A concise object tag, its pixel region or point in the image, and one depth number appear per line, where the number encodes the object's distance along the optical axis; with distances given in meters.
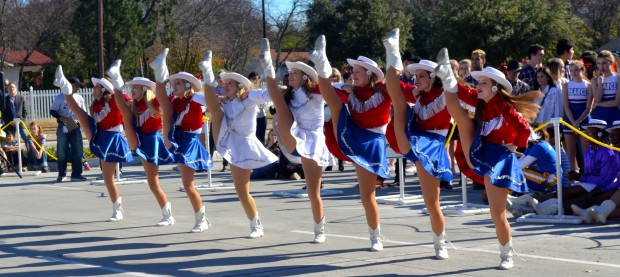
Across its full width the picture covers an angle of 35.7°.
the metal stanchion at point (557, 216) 10.09
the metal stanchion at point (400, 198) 12.44
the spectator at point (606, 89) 12.59
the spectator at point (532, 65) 13.66
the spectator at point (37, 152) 19.47
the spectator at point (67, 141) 17.11
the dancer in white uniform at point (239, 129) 9.69
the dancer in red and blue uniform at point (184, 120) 10.16
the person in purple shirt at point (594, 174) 10.34
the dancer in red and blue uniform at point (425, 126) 8.11
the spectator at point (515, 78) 12.95
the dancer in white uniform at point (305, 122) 9.12
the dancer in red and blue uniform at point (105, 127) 11.34
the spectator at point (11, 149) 19.48
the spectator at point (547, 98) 13.11
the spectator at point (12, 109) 19.53
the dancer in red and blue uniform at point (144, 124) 10.65
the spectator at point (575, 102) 12.81
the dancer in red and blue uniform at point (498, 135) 7.61
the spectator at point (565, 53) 13.93
